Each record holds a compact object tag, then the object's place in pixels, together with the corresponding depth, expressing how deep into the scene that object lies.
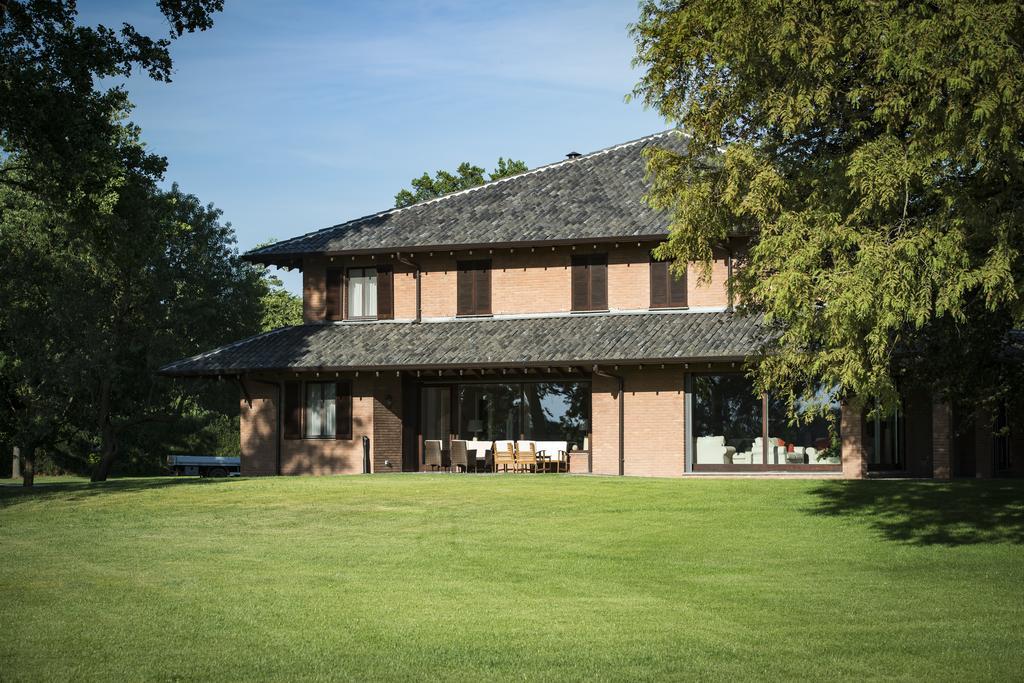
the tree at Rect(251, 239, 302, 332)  77.06
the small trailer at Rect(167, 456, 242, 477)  53.06
